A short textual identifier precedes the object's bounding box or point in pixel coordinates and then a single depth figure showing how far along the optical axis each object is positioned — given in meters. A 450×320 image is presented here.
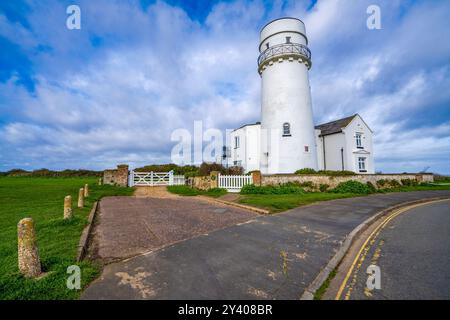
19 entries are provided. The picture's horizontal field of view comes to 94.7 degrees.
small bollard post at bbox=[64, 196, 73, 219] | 6.78
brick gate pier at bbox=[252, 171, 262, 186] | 15.81
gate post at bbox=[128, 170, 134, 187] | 21.52
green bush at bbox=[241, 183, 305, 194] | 14.66
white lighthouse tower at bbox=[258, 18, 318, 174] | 19.42
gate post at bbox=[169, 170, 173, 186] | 24.16
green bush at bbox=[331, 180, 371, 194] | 15.51
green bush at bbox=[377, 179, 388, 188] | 18.56
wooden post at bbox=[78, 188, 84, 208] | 9.77
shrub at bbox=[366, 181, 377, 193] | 16.48
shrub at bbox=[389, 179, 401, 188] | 19.66
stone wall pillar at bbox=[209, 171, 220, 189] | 17.02
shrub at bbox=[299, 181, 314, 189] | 16.03
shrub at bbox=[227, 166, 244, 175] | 22.64
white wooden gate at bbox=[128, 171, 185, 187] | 22.27
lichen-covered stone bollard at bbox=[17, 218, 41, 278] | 3.35
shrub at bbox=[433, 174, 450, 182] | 31.78
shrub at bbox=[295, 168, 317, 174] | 17.88
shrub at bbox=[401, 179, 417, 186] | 20.91
